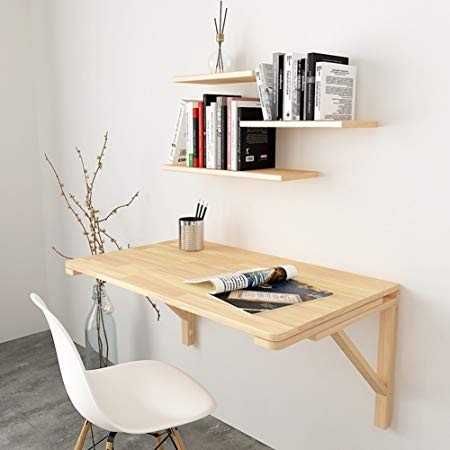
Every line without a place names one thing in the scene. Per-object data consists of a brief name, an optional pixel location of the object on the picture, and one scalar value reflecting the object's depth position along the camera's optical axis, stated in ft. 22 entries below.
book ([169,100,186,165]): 7.68
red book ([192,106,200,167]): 7.38
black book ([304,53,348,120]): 6.02
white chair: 5.50
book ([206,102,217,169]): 7.14
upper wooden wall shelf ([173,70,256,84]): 6.80
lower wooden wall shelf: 6.53
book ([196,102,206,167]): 7.33
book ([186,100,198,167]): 7.43
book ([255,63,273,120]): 6.49
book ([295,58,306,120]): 6.16
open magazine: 5.72
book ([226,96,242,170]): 6.97
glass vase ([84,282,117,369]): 9.40
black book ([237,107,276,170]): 6.91
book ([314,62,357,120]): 5.99
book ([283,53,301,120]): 6.20
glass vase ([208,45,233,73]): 7.45
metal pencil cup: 7.72
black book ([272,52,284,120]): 6.35
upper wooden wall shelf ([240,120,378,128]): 5.89
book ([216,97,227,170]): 7.05
